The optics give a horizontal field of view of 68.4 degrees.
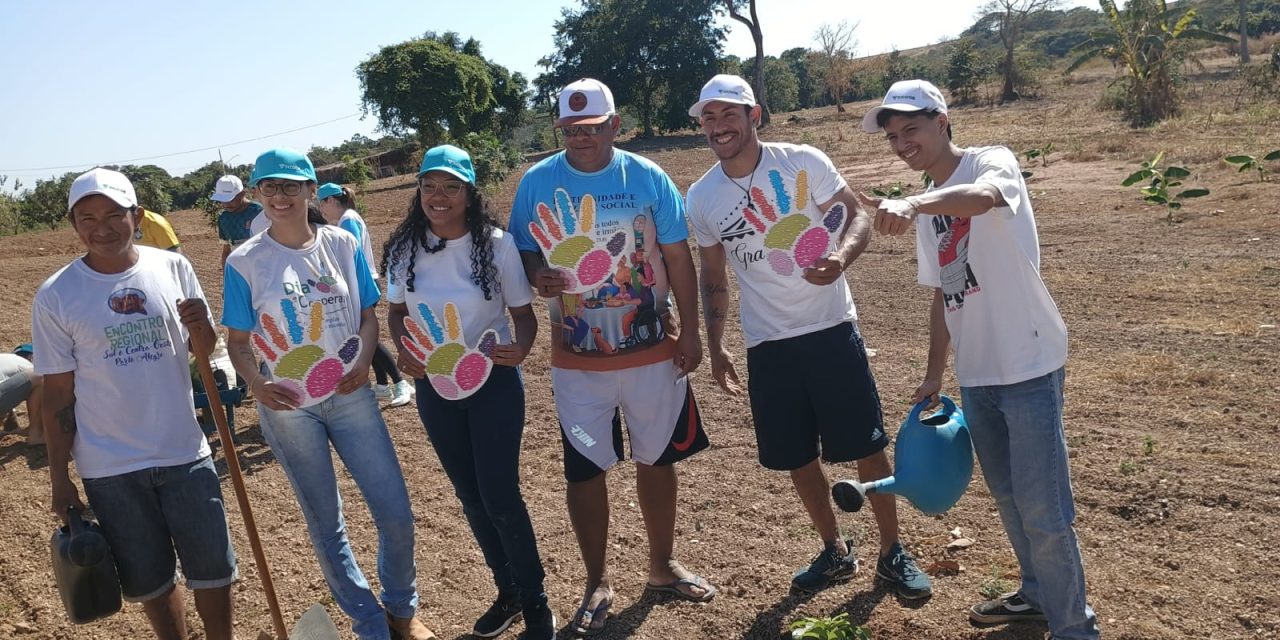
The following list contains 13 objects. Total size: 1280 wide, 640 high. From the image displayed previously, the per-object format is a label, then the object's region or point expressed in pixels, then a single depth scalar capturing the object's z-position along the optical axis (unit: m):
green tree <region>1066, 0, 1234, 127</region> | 18.89
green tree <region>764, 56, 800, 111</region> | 44.75
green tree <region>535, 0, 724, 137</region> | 37.06
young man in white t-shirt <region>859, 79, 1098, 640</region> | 2.83
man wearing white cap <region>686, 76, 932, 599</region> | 3.52
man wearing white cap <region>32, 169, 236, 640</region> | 3.11
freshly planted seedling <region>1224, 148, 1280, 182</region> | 10.86
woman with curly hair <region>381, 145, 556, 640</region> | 3.35
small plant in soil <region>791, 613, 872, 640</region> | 3.15
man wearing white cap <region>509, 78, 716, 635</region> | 3.51
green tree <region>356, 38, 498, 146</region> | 29.56
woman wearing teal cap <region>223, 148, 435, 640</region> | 3.20
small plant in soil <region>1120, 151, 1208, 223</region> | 10.41
